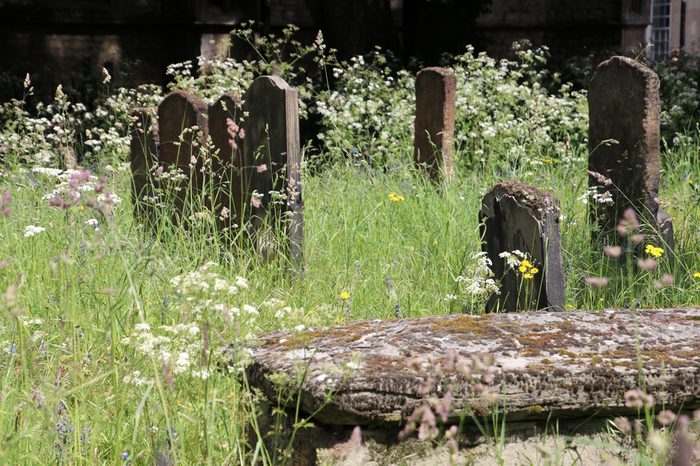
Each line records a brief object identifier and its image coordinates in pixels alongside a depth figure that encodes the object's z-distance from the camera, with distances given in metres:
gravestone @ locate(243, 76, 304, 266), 9.66
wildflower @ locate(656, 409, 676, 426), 3.14
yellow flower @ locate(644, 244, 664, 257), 8.97
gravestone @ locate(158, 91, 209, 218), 10.97
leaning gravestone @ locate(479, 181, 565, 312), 7.59
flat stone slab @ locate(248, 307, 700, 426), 4.41
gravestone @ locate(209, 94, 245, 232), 10.39
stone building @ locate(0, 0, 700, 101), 27.56
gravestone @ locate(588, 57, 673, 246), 9.60
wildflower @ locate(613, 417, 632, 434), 4.44
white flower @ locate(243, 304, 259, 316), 4.54
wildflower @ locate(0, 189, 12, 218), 4.14
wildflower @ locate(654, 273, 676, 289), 3.78
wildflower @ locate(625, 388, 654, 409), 3.20
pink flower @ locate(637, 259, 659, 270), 3.50
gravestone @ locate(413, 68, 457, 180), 13.64
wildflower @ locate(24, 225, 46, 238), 5.90
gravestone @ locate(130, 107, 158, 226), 11.25
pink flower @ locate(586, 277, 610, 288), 3.62
